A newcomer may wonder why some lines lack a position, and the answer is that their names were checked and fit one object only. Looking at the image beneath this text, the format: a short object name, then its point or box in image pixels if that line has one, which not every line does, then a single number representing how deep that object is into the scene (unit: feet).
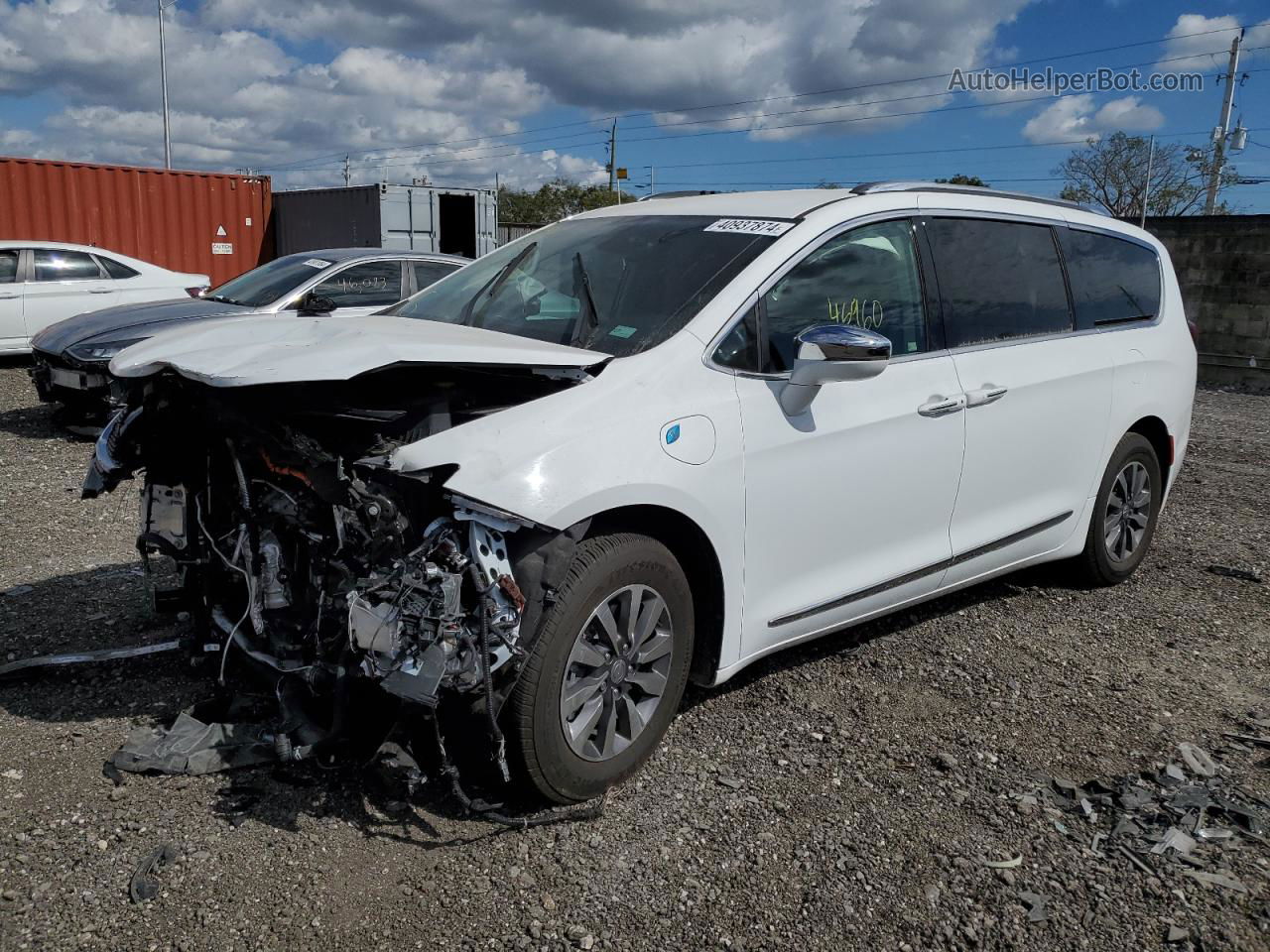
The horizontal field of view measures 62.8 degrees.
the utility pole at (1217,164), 109.91
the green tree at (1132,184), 115.44
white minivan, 9.50
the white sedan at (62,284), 40.63
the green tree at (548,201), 186.60
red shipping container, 51.47
